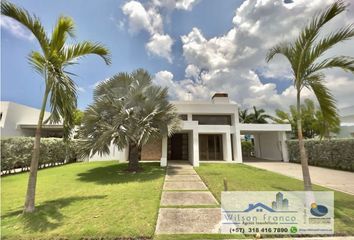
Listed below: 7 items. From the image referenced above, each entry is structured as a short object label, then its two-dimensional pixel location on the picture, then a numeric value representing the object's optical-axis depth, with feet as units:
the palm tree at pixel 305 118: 87.61
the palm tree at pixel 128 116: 37.81
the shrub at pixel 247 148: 106.23
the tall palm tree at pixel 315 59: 18.74
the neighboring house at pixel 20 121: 76.59
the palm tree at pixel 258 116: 107.55
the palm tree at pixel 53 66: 18.42
